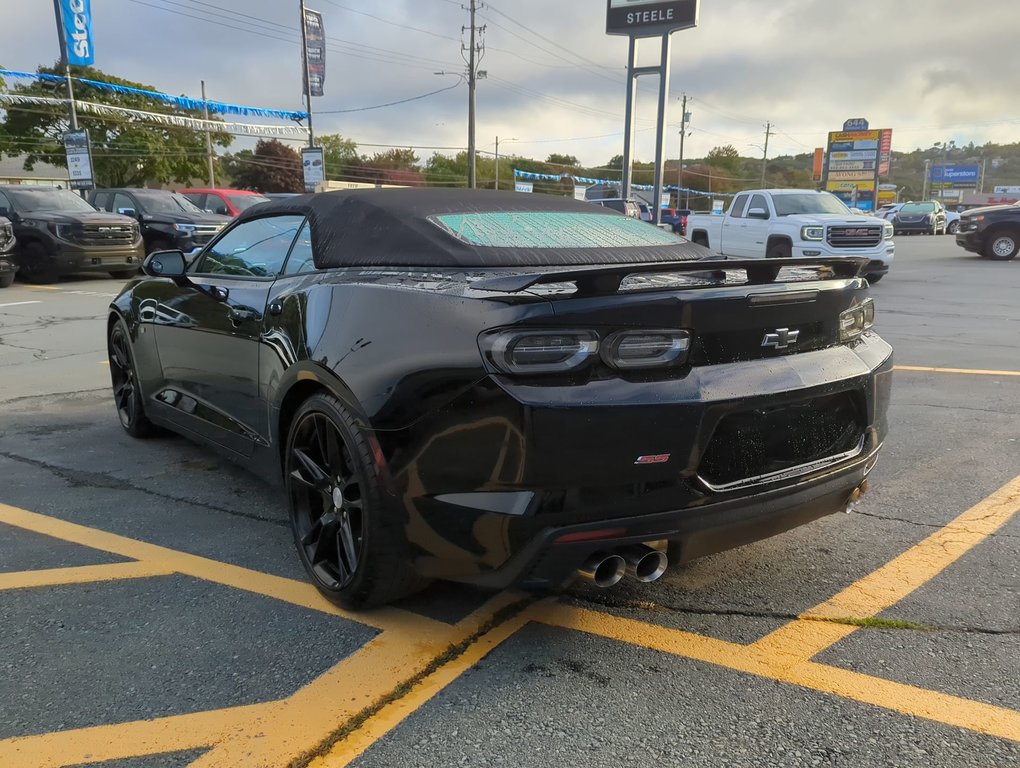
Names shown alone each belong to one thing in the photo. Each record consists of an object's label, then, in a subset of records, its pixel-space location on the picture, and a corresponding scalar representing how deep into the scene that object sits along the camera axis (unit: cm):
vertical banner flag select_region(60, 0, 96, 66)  2158
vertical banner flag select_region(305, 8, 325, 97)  3014
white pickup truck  1420
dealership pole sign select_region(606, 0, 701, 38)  1756
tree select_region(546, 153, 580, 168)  11044
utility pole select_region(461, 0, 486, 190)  3711
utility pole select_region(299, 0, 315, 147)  2959
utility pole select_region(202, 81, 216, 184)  5394
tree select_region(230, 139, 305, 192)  7669
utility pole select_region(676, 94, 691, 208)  7625
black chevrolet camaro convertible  228
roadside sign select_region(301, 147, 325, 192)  2395
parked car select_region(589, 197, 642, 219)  1760
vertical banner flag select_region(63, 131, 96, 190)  2131
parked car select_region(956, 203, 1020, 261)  1981
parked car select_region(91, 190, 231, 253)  1605
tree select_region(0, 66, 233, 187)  5172
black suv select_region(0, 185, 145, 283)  1450
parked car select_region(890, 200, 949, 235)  4066
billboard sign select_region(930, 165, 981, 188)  11431
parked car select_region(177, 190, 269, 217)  1838
